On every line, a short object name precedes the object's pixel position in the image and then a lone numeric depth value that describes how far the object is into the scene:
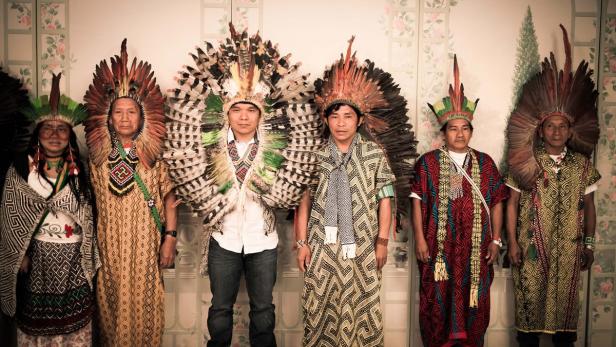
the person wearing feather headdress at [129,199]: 2.89
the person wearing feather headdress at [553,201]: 3.18
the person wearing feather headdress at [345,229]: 2.83
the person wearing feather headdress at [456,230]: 3.07
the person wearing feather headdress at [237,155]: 2.80
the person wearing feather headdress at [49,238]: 2.75
